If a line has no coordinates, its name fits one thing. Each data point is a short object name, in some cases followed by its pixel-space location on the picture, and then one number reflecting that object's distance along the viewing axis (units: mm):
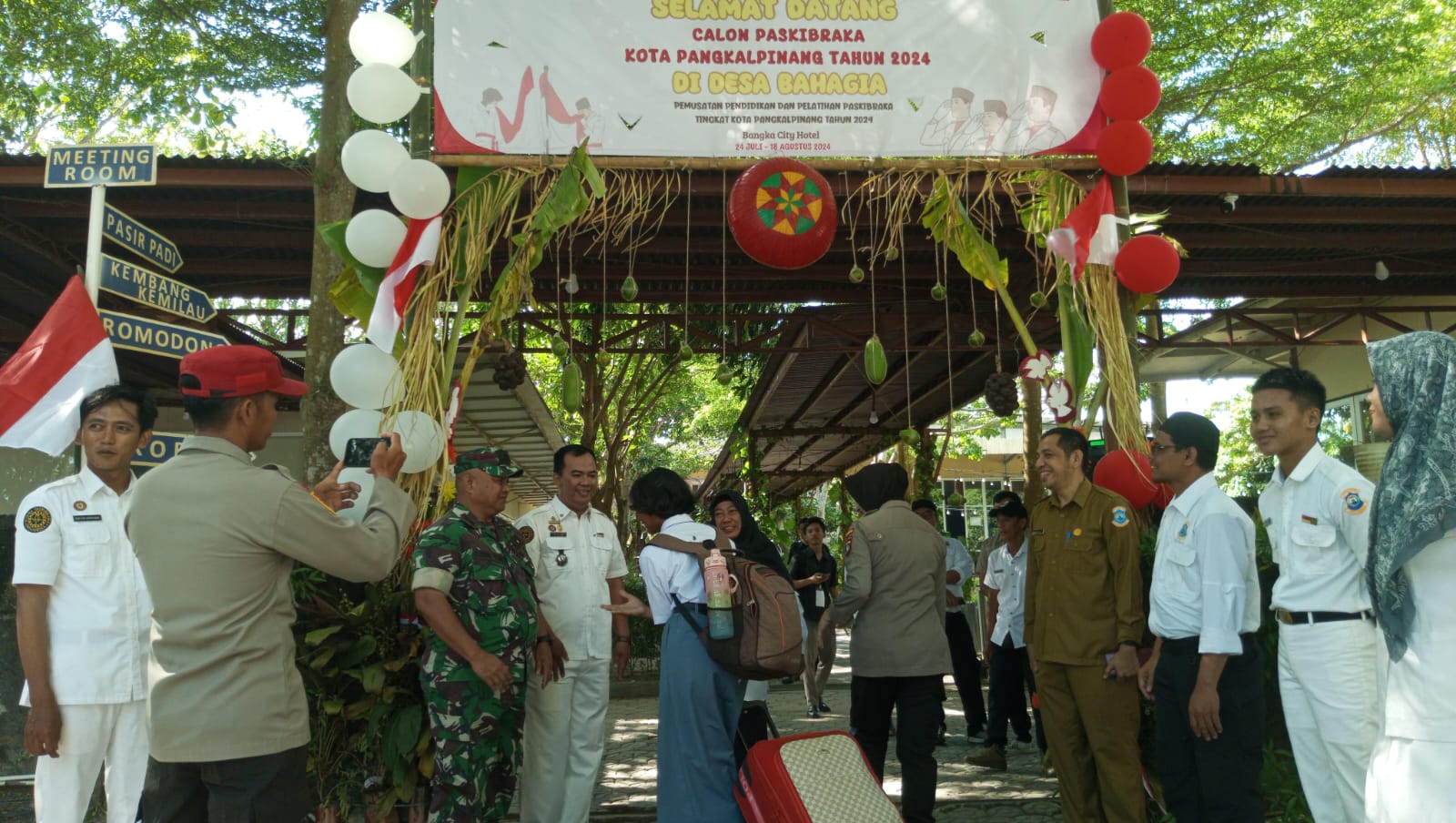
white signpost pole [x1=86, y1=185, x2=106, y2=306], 4562
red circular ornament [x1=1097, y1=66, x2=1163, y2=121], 5188
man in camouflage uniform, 3861
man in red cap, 2650
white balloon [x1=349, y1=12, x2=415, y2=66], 4668
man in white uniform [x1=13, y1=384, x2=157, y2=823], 3717
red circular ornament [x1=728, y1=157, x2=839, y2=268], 4977
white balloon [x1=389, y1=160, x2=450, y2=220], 4566
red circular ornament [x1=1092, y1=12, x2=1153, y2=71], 5215
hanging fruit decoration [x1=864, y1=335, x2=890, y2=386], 5777
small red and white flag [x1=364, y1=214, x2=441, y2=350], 4645
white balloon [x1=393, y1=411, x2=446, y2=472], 4426
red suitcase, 3848
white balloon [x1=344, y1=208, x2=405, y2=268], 4691
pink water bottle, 3947
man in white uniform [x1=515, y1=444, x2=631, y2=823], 4609
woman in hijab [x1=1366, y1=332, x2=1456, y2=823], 2316
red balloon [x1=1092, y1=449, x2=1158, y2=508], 4895
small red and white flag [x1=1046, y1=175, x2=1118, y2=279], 5199
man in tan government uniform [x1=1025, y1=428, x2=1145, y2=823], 4207
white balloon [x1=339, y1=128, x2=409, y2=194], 4551
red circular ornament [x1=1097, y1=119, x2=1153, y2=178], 5184
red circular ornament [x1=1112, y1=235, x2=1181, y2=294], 5109
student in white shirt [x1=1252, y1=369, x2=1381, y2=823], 3314
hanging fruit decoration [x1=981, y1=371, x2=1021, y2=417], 7992
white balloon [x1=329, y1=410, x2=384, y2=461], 4445
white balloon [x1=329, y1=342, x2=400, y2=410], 4535
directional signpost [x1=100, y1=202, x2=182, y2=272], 4762
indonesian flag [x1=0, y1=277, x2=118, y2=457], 4242
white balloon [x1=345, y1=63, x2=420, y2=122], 4578
